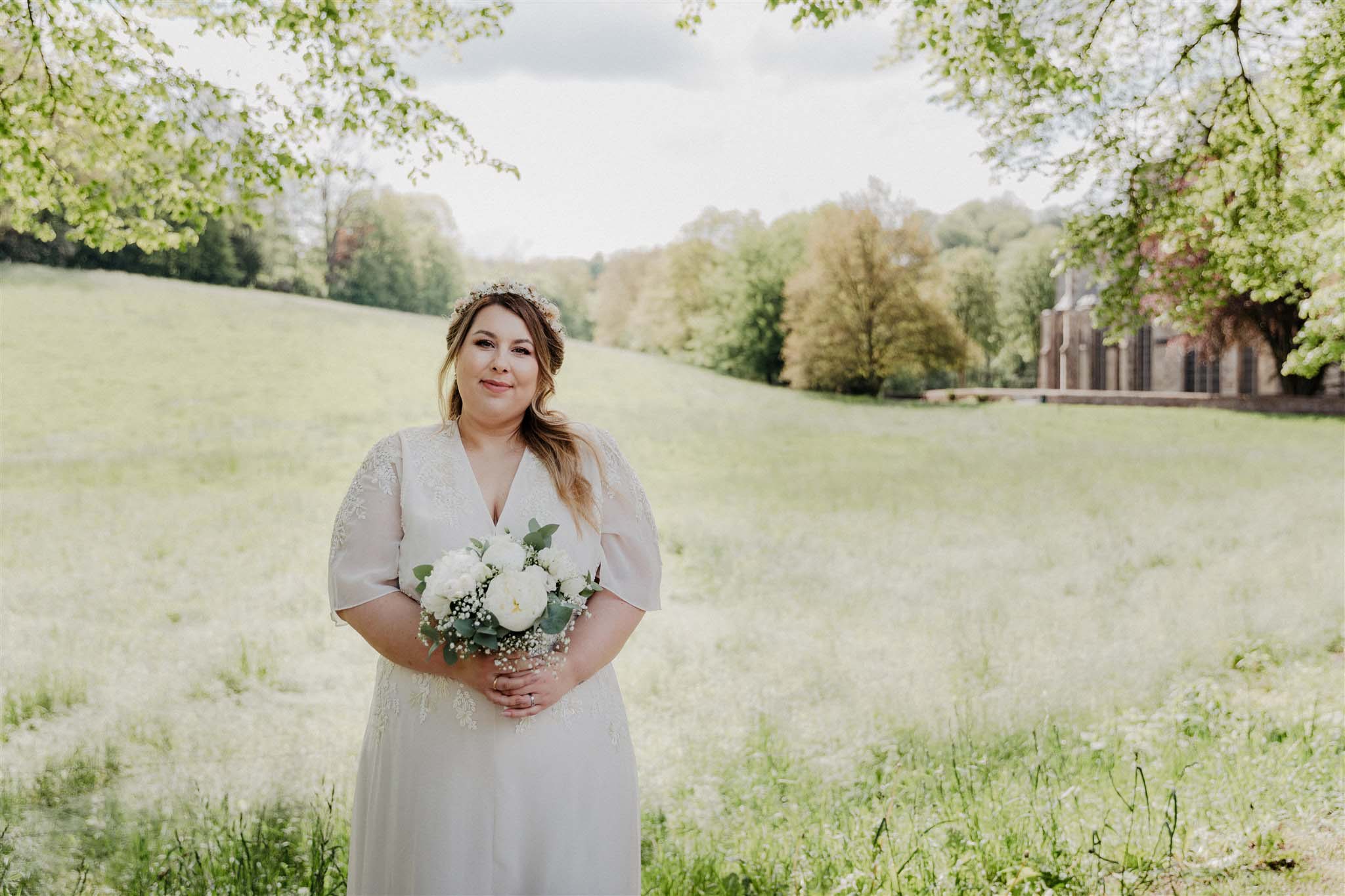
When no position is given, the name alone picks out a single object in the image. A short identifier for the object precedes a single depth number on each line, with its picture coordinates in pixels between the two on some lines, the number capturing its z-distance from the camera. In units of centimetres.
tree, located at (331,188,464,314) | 1620
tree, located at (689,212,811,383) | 1722
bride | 202
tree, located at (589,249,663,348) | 1691
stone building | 2247
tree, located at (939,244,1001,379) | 1731
